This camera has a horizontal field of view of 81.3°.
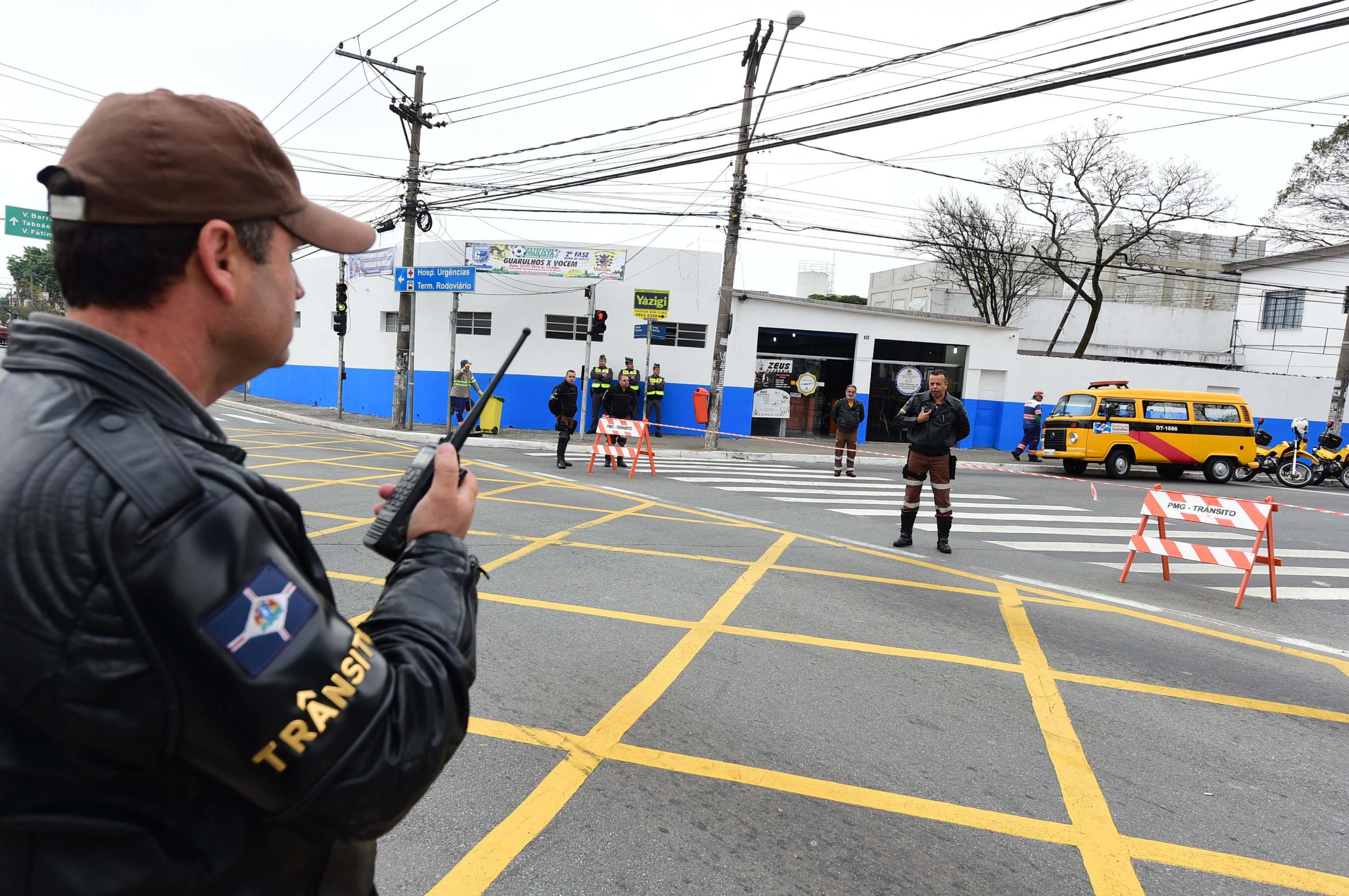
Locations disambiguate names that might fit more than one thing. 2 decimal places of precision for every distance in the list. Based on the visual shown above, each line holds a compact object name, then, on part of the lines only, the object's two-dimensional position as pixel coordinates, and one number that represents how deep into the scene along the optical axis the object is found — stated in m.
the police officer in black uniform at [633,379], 20.50
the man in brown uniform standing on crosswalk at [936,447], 8.67
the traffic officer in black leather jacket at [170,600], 0.86
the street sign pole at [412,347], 20.95
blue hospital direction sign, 20.08
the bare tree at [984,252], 36.09
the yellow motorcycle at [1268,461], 19.78
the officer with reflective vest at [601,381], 20.77
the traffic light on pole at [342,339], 23.42
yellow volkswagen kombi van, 18.98
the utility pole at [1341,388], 23.50
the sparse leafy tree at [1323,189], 27.81
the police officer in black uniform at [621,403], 15.92
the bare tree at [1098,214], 32.22
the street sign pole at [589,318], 19.42
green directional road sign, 23.95
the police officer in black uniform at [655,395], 21.70
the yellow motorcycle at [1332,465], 19.36
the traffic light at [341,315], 22.86
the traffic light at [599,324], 19.06
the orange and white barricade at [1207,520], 7.49
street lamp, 15.24
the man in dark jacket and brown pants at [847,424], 16.28
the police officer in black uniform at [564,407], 14.66
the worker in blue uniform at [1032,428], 23.08
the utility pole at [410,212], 20.59
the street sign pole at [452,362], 19.33
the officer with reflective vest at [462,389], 19.72
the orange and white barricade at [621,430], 14.17
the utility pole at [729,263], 18.55
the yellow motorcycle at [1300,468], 19.30
